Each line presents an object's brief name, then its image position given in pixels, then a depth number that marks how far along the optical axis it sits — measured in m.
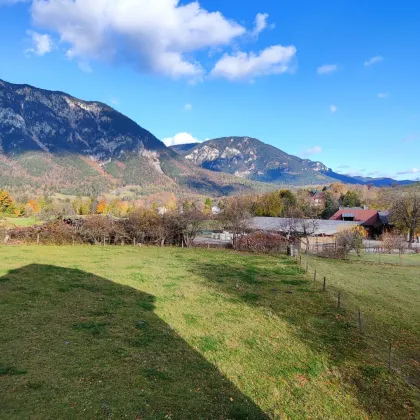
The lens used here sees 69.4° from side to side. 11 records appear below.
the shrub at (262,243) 30.77
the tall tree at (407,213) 54.59
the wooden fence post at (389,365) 8.38
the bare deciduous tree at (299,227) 49.41
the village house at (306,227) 50.19
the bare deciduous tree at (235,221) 38.19
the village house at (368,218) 65.88
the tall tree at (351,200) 93.25
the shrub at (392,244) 39.50
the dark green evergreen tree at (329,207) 91.00
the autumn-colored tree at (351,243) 33.84
